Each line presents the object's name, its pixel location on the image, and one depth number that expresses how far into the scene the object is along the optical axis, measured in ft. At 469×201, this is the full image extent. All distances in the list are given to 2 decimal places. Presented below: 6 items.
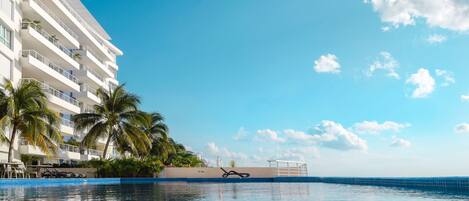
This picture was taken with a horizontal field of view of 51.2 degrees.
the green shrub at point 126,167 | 112.78
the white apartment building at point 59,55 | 105.29
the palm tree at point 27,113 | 82.38
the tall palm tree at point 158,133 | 158.10
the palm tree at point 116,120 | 118.42
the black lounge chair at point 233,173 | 129.29
